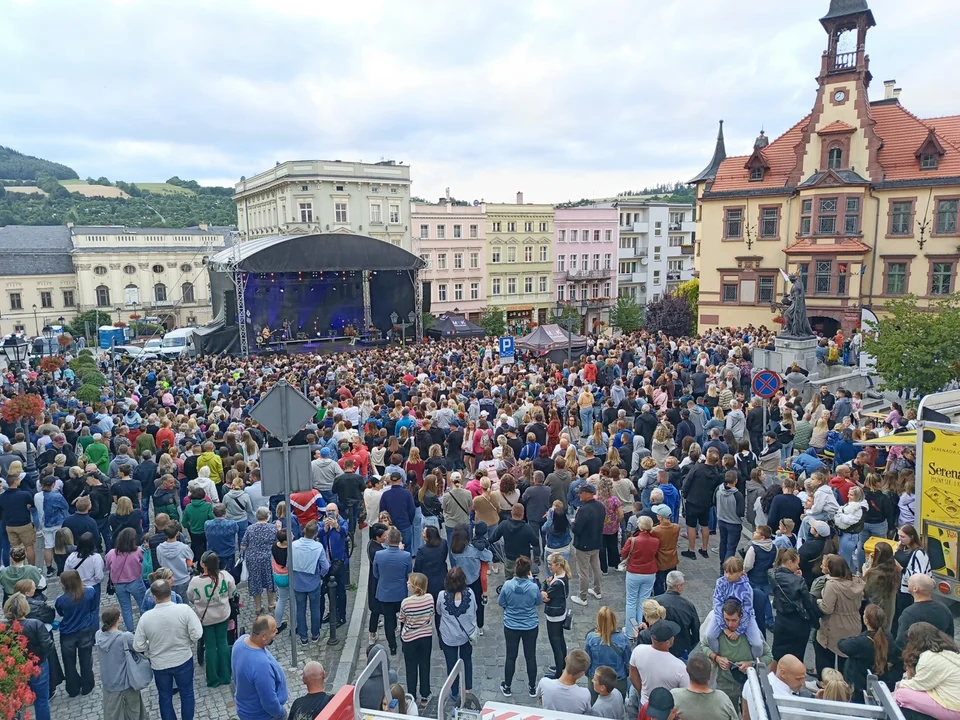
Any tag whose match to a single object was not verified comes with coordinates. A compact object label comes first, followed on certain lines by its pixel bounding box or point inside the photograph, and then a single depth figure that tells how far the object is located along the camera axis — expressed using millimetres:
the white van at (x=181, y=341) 35028
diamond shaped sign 6453
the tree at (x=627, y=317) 48781
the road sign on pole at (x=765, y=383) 11328
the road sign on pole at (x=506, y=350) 18859
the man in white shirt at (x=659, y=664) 4910
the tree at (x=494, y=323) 45656
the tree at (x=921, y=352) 13953
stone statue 19781
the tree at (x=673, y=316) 41500
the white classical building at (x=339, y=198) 45875
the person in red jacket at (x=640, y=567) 6941
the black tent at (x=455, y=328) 35719
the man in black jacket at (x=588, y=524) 7711
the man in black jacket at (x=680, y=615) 5707
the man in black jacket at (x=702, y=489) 8828
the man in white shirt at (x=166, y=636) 5641
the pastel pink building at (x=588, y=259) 53656
